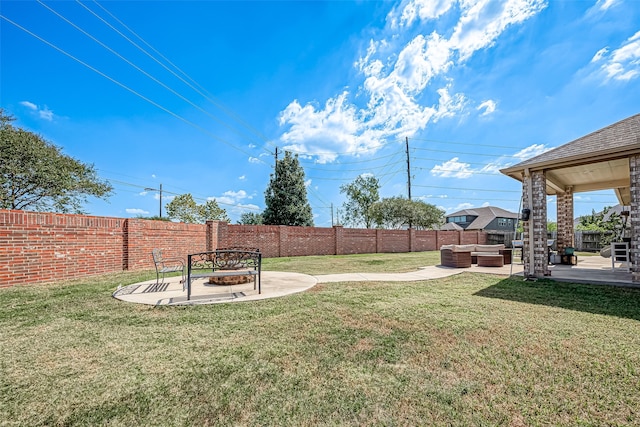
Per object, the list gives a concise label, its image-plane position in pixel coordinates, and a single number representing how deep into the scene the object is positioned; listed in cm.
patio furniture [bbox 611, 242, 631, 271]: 757
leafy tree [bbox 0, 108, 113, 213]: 1337
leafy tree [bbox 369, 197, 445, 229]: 2788
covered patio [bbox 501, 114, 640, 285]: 611
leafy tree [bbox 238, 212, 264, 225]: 3872
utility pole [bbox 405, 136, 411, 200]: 2892
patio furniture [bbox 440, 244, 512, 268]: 982
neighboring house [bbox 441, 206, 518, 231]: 4294
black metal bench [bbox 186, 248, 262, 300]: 511
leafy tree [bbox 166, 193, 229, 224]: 3173
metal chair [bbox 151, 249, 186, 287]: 603
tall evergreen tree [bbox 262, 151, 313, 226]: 2211
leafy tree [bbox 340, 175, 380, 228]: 3356
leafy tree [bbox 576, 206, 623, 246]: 1095
